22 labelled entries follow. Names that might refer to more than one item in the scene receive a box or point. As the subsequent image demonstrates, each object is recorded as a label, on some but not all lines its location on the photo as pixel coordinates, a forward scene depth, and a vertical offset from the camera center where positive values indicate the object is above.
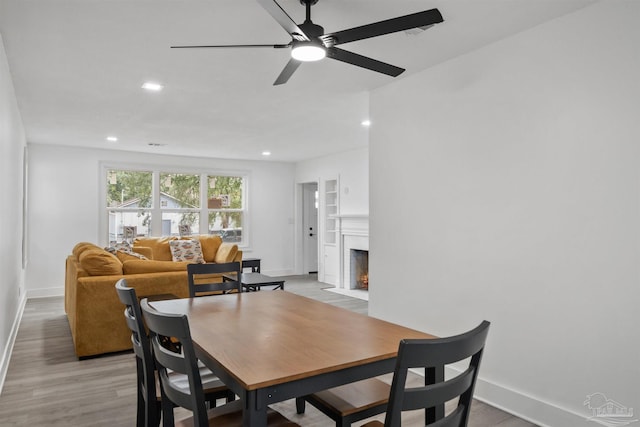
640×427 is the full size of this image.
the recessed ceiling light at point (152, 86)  3.77 +1.17
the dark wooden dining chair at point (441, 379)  1.09 -0.45
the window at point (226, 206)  8.50 +0.19
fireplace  7.34 -0.77
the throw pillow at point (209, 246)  7.24 -0.53
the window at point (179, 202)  7.97 +0.25
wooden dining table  1.27 -0.49
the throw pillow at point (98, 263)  3.92 -0.45
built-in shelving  8.15 +0.10
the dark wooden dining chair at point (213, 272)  2.96 -0.41
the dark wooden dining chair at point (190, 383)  1.33 -0.57
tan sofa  3.80 -0.71
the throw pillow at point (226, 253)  6.45 -0.59
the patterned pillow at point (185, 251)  6.91 -0.59
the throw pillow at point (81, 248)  4.64 -0.37
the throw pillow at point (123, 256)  4.57 -0.44
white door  9.27 -0.23
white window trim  7.29 +0.45
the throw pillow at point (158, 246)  6.91 -0.51
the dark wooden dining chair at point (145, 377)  1.76 -0.73
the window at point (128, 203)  7.48 +0.22
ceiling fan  1.91 +0.88
